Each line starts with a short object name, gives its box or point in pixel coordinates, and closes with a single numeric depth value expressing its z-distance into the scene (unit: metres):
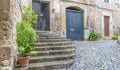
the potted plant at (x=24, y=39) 1.85
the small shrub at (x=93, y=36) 5.65
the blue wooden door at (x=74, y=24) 5.38
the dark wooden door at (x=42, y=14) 4.67
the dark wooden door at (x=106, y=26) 6.50
